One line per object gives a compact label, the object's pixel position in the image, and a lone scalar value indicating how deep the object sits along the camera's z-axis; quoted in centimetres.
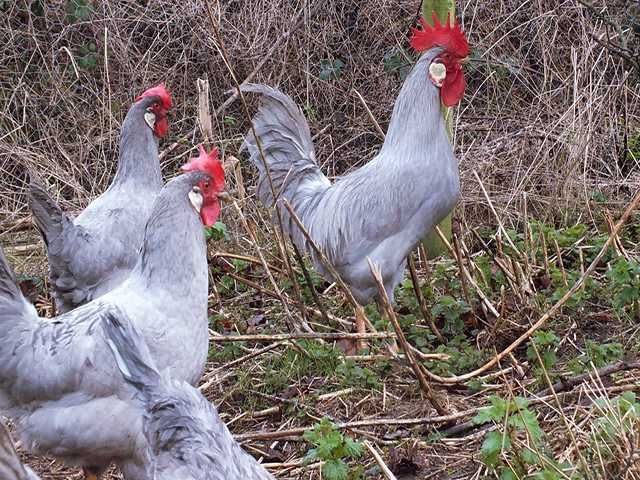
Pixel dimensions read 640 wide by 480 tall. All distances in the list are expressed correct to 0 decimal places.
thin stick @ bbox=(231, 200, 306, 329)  478
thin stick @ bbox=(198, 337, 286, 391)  479
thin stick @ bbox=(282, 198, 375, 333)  464
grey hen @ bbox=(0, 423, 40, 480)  182
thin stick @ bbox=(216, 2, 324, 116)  819
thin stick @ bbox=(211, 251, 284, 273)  570
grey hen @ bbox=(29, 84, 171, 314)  502
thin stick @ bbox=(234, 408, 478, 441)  398
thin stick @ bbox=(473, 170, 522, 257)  511
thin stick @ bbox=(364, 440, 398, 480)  328
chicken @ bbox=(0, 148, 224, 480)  366
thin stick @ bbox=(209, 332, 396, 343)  439
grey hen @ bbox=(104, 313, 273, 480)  263
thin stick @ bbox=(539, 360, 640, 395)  401
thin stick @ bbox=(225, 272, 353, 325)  525
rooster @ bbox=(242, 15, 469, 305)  511
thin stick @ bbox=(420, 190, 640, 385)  421
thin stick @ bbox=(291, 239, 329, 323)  521
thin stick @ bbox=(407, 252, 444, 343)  492
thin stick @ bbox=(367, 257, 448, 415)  379
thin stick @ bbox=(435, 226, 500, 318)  500
